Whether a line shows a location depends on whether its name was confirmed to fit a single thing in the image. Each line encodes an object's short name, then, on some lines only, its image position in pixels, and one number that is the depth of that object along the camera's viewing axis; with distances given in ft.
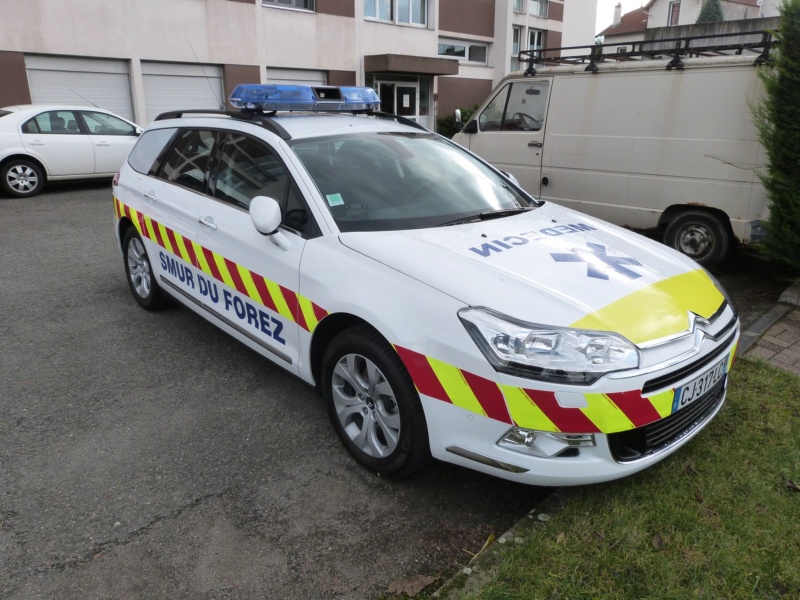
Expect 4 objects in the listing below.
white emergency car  8.32
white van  20.18
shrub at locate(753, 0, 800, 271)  17.43
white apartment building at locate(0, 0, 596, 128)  48.88
